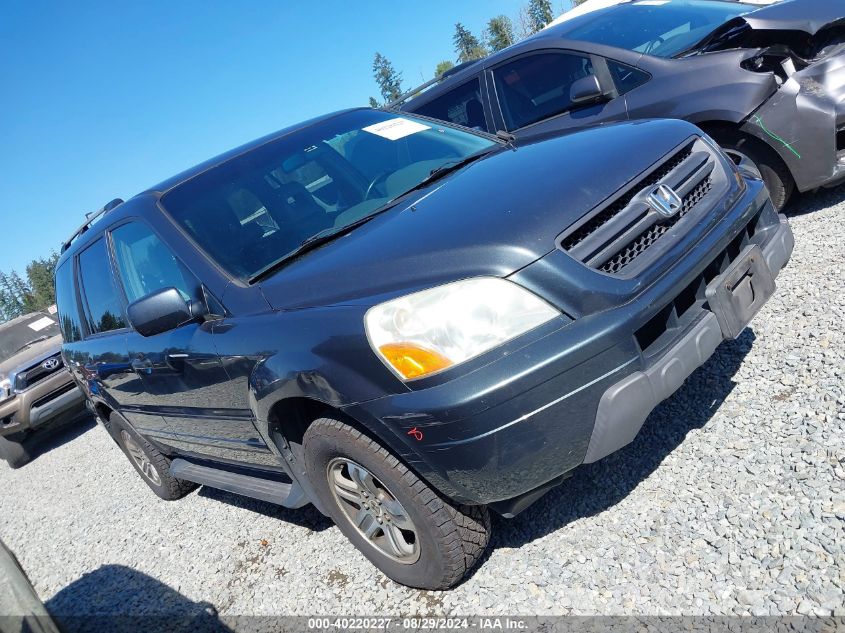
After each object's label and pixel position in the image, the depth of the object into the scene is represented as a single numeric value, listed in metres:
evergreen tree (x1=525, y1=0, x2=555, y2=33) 91.94
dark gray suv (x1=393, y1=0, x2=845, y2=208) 3.81
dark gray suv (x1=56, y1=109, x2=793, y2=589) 1.99
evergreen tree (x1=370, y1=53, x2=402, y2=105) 106.50
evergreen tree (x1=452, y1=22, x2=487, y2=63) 101.88
